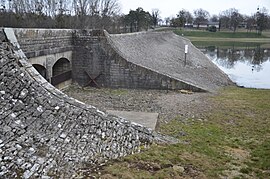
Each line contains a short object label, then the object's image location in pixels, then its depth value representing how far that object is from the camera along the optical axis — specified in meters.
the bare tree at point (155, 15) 93.31
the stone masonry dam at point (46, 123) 6.45
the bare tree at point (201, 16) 109.04
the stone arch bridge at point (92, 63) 13.07
